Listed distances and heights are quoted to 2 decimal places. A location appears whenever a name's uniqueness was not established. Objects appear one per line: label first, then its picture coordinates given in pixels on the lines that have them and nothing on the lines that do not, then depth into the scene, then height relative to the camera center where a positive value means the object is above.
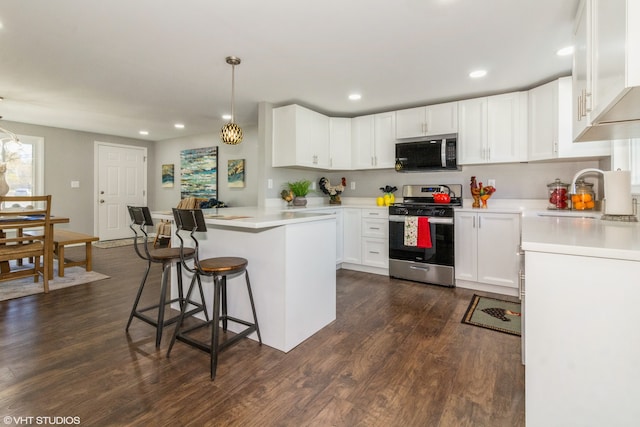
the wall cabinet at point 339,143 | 4.44 +0.96
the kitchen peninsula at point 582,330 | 0.99 -0.41
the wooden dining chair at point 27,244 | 3.15 -0.35
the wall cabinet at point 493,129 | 3.37 +0.91
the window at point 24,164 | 5.06 +0.77
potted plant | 4.16 +0.25
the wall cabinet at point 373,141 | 4.19 +0.96
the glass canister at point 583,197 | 2.96 +0.12
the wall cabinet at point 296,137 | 3.84 +0.93
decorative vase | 4.21 +0.12
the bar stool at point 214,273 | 1.86 -0.39
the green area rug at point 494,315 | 2.49 -0.92
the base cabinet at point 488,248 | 3.22 -0.42
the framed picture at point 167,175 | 6.80 +0.76
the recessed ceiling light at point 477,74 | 2.94 +1.31
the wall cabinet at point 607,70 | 1.00 +0.55
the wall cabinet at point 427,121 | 3.73 +1.11
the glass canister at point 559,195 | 3.22 +0.15
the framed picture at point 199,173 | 6.10 +0.76
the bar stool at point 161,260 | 2.17 -0.36
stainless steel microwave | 3.66 +0.68
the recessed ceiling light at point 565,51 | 2.46 +1.28
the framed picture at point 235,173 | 5.71 +0.68
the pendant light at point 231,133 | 2.78 +0.69
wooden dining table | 3.19 -0.16
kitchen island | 2.11 -0.42
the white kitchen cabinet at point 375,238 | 4.02 -0.37
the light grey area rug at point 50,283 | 3.22 -0.83
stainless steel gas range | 3.53 -0.34
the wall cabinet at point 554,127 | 2.90 +0.82
